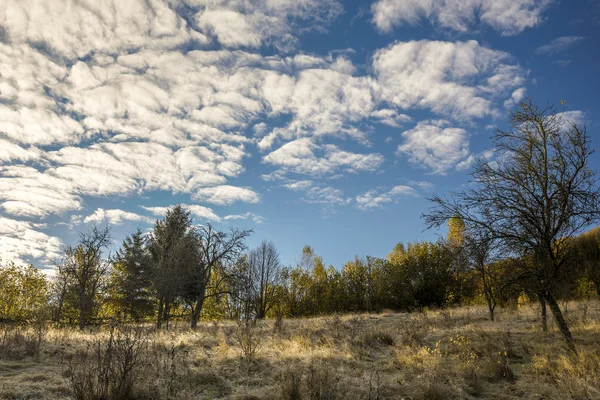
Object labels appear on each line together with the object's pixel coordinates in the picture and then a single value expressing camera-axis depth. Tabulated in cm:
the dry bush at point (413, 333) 1289
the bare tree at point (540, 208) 985
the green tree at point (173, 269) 2050
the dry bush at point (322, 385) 679
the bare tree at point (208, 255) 2048
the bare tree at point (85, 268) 2214
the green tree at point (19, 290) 2823
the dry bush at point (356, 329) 1336
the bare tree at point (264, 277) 4059
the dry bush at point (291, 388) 668
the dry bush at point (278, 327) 1519
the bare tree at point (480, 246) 1044
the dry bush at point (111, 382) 578
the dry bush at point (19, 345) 964
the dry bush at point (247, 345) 973
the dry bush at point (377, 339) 1266
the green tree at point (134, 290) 3081
